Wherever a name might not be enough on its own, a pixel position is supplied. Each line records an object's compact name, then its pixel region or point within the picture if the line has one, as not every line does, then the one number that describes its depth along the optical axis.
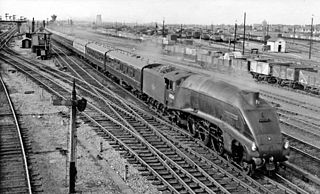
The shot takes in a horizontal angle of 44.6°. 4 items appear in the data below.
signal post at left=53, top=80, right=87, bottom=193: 12.62
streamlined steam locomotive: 13.98
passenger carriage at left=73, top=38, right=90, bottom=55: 50.97
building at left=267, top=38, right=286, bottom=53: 79.24
